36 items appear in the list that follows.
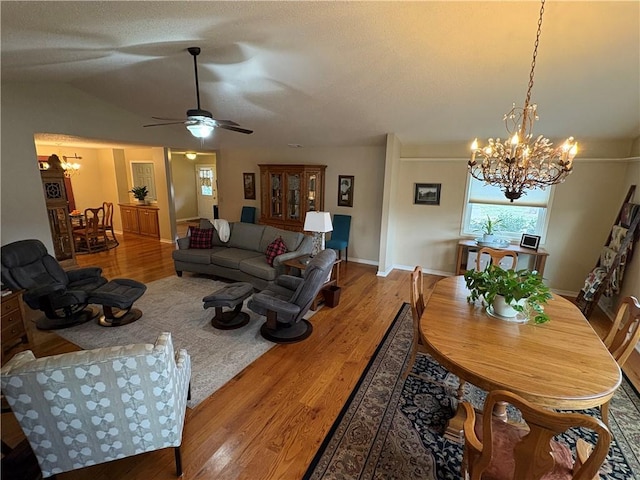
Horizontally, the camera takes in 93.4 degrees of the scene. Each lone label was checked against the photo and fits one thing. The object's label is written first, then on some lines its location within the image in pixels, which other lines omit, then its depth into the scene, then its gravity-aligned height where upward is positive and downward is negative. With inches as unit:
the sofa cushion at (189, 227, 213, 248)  205.3 -38.9
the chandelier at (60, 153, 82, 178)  286.1 +11.7
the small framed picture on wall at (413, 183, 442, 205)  212.5 -6.0
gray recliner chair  120.0 -49.9
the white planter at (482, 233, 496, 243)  189.3 -32.2
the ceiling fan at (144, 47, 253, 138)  121.4 +24.1
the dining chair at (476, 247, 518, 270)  130.9 -29.2
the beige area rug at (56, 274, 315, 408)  108.4 -66.7
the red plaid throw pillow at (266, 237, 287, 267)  179.8 -39.8
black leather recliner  126.3 -46.3
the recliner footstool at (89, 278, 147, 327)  133.9 -52.7
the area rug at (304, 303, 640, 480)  74.5 -68.7
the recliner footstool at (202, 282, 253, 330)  133.5 -53.6
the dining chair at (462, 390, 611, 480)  41.3 -40.5
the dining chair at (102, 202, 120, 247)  293.7 -39.4
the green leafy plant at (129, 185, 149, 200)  319.5 -13.0
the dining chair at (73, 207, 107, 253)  262.3 -49.4
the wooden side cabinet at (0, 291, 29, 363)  106.8 -51.1
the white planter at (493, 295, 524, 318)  86.0 -34.1
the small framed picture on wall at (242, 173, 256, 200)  287.7 -3.1
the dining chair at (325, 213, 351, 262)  241.3 -36.0
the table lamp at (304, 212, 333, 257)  165.5 -21.3
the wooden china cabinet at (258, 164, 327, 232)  247.6 -8.7
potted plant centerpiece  81.8 -28.5
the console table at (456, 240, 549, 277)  177.5 -40.3
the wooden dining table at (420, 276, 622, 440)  58.8 -37.9
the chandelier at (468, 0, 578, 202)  87.4 +7.8
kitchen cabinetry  305.0 -41.2
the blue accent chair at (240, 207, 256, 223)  286.8 -30.4
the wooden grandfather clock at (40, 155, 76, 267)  221.3 -24.5
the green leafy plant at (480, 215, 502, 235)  198.5 -25.2
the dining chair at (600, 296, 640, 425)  75.2 -38.2
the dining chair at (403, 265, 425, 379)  98.1 -40.9
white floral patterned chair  54.7 -42.9
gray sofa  177.3 -46.3
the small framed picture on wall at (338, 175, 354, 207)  243.9 -5.2
